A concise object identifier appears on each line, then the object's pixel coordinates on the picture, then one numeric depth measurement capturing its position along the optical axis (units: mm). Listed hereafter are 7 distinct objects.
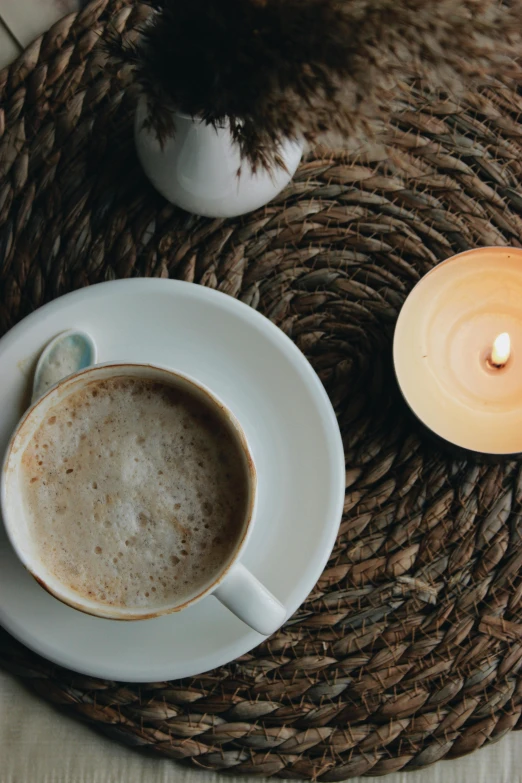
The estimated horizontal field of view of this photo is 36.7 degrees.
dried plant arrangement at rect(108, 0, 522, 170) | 599
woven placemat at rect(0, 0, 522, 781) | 934
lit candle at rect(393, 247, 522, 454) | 933
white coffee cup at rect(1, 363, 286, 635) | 733
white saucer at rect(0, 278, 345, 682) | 839
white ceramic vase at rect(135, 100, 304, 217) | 779
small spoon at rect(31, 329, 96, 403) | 843
